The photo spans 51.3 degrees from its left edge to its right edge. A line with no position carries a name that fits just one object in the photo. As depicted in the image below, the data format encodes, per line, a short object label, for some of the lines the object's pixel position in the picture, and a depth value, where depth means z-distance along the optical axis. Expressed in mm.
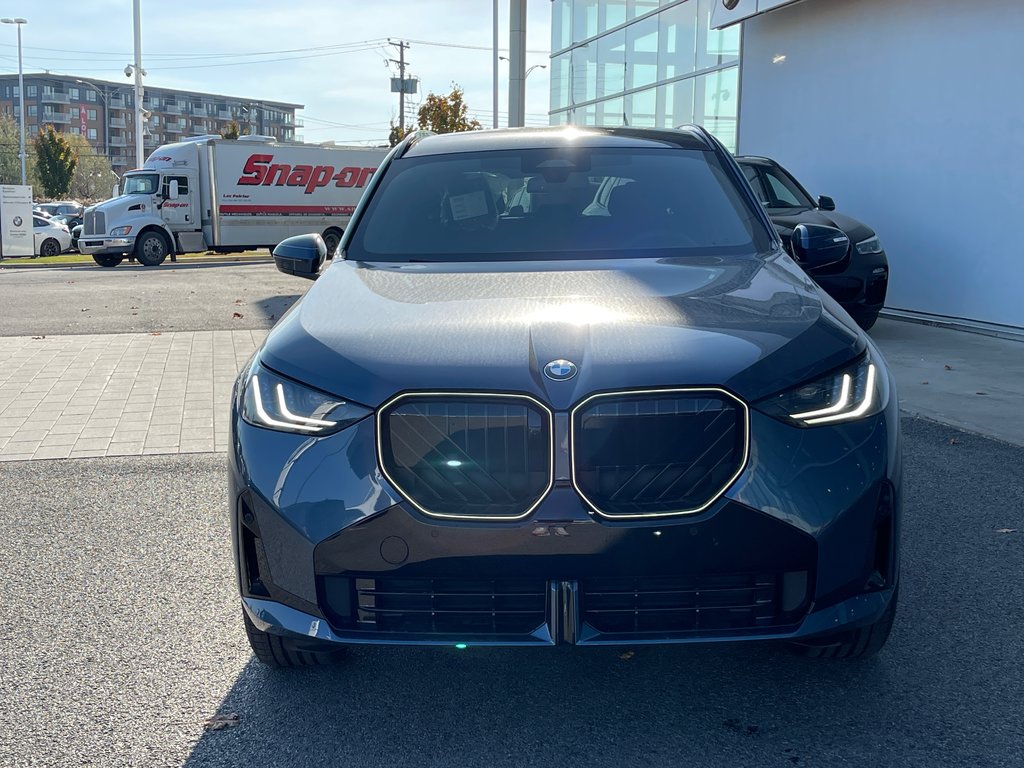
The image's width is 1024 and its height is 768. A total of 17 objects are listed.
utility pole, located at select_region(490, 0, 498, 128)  42056
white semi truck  25188
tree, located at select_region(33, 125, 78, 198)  68562
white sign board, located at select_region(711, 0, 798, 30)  13758
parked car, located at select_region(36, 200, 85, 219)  45062
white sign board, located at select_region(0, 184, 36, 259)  28406
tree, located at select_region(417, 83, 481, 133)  45500
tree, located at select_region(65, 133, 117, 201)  87938
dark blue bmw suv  2463
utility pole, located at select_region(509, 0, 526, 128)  20969
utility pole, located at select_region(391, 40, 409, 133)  59666
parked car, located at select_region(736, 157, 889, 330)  9352
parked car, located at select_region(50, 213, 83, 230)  41438
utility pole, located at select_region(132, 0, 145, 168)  37491
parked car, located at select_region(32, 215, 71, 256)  31281
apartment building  120188
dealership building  10727
